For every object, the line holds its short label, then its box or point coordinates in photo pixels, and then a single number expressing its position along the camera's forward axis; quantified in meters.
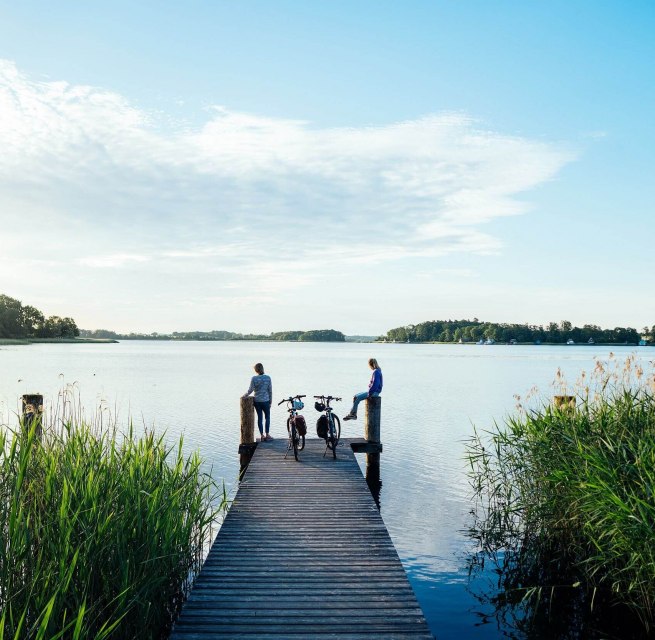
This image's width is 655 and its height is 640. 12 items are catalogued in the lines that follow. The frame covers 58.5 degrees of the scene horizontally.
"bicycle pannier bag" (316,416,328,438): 13.69
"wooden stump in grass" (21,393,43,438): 9.59
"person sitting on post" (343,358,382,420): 14.61
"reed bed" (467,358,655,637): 7.05
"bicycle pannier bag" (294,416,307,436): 13.41
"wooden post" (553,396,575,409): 10.53
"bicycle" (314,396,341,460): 13.65
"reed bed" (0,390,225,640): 4.89
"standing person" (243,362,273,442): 14.59
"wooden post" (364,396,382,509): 15.12
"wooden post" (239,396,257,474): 14.74
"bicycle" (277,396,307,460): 13.01
